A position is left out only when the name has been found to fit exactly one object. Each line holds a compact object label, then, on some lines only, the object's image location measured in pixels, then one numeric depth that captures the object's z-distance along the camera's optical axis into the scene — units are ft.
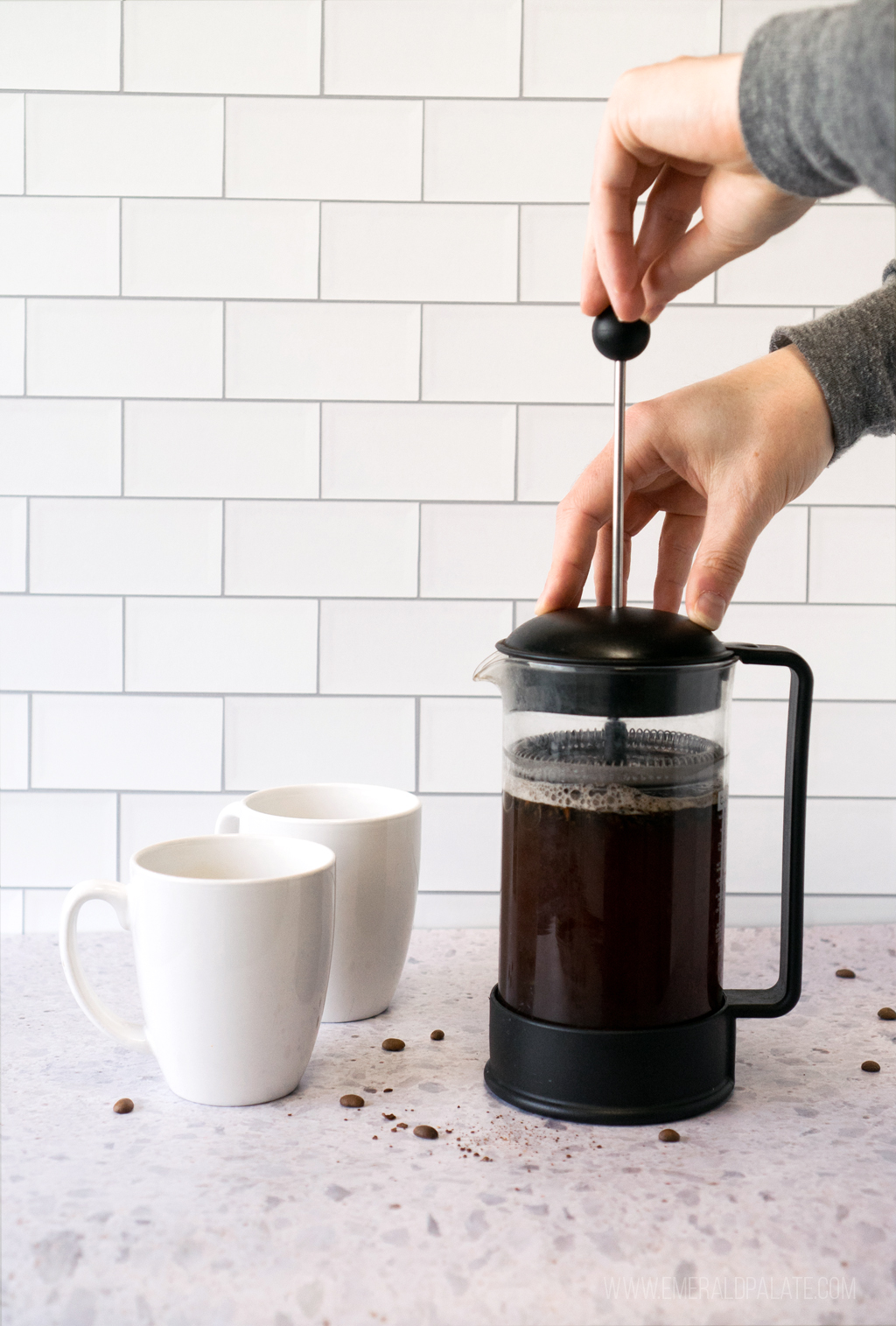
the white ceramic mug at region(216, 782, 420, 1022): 2.56
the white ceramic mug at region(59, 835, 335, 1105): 2.11
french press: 2.09
